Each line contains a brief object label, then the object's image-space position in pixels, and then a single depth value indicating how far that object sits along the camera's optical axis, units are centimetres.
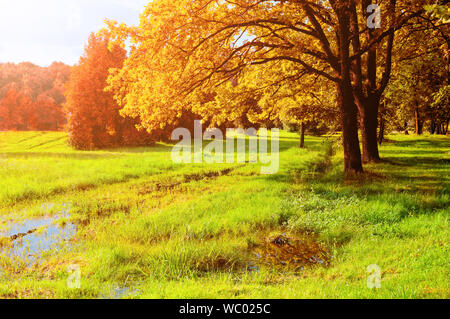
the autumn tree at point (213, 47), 1020
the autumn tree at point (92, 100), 3228
